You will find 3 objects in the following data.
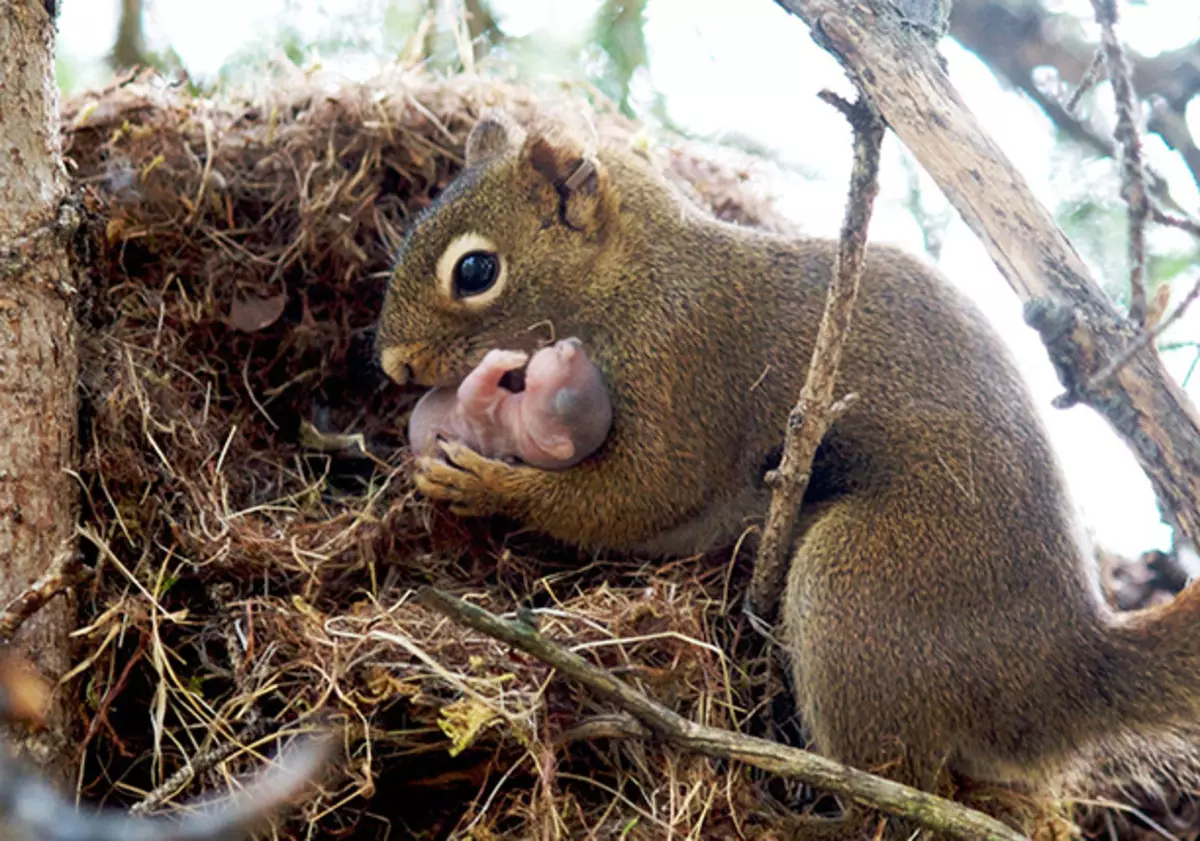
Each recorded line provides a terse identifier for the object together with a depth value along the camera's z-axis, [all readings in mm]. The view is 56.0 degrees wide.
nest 2393
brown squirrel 2480
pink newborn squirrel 2834
